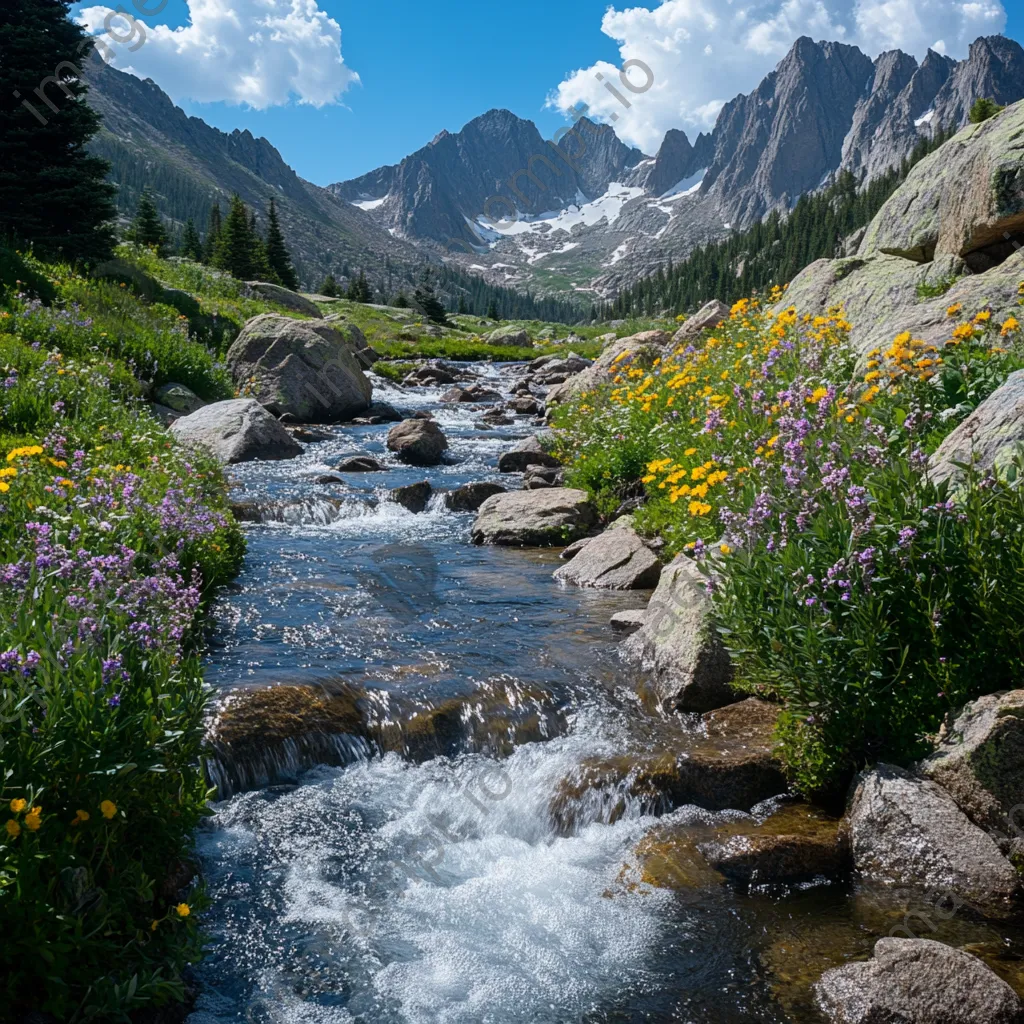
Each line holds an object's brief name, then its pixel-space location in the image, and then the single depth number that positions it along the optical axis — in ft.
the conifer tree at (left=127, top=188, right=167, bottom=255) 147.40
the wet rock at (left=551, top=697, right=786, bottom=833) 17.58
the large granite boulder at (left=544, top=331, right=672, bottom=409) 59.41
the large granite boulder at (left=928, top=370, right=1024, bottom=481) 17.48
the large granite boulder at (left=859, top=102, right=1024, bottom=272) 32.91
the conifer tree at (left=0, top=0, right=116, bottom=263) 64.08
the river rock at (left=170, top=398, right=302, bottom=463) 48.67
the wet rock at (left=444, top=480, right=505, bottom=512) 45.60
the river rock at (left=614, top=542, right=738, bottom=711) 20.83
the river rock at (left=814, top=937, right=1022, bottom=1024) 11.30
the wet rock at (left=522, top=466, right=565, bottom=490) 46.98
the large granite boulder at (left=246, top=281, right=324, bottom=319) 114.62
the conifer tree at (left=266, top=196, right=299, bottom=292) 197.88
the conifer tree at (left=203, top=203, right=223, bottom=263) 197.36
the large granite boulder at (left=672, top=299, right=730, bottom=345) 66.54
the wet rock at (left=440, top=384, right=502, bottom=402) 93.66
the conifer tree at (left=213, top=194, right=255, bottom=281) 164.04
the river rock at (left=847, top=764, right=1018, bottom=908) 14.24
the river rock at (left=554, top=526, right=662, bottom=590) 30.94
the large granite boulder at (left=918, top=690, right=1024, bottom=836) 14.56
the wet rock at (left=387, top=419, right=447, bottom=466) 57.36
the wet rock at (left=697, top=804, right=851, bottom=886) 15.39
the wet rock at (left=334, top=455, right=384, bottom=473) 52.21
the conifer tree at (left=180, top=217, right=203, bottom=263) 203.77
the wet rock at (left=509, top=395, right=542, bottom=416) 87.30
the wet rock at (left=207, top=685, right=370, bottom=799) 17.75
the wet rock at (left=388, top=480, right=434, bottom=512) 44.88
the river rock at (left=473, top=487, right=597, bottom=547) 38.24
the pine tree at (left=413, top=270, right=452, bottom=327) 227.40
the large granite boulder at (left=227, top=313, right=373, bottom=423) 66.49
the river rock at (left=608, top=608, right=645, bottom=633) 25.98
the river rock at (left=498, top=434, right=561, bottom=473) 54.75
